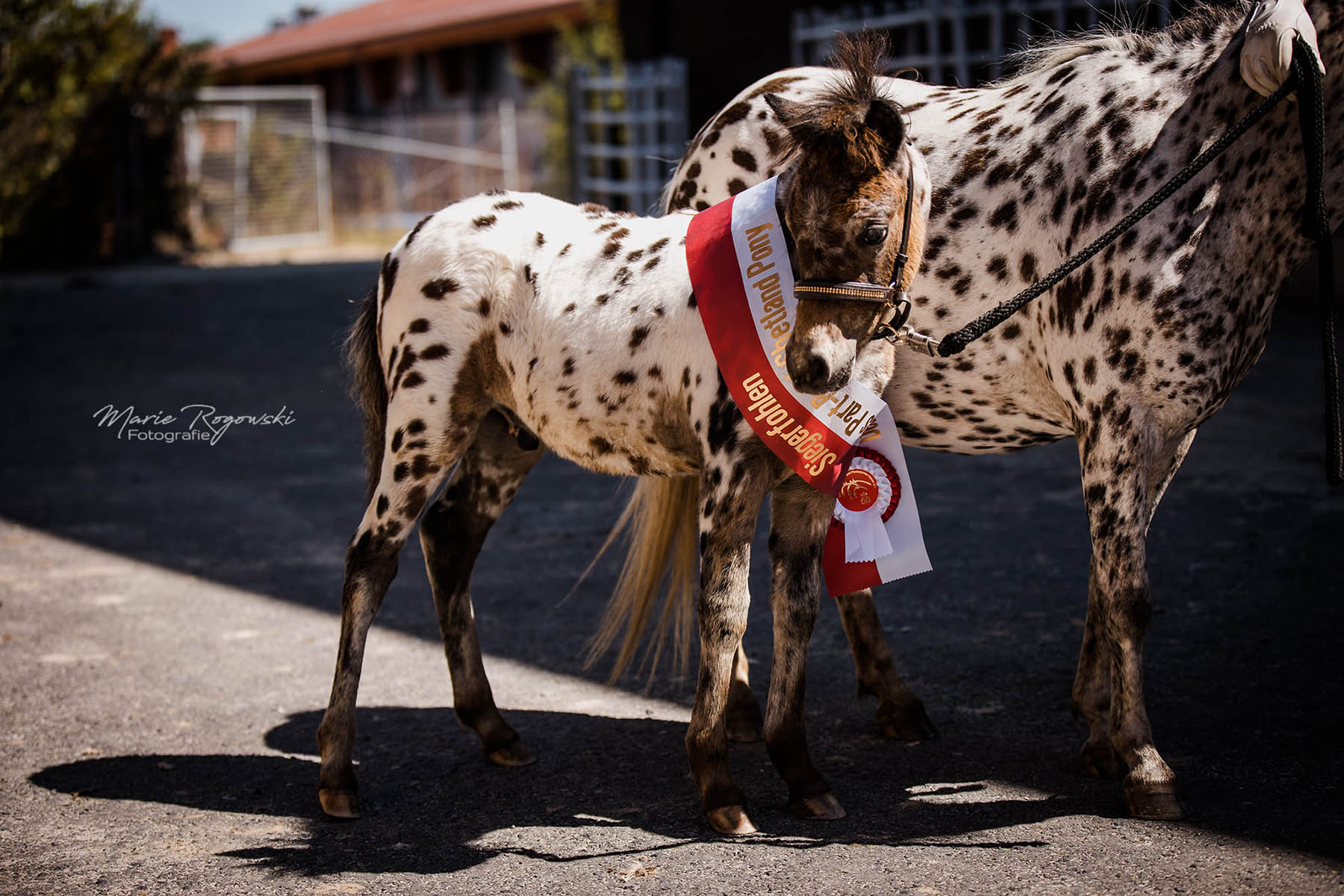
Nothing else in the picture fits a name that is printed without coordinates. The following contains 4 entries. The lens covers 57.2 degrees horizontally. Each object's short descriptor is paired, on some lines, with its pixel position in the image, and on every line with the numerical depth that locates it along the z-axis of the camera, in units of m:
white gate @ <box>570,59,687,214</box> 16.83
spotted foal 3.02
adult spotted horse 3.29
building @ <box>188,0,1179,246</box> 13.78
